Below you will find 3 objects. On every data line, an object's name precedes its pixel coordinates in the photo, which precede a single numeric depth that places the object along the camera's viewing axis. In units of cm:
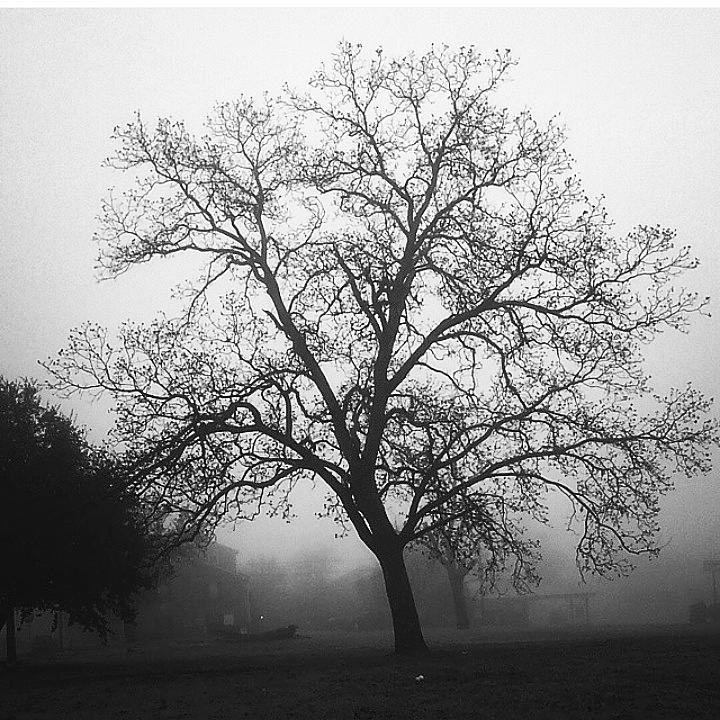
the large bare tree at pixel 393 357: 2236
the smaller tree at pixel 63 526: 2295
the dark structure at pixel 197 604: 6810
